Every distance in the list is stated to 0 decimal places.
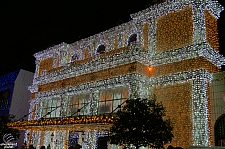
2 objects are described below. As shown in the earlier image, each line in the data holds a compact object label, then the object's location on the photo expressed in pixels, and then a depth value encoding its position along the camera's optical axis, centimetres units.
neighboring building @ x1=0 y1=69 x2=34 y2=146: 3653
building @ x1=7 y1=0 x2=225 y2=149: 1845
